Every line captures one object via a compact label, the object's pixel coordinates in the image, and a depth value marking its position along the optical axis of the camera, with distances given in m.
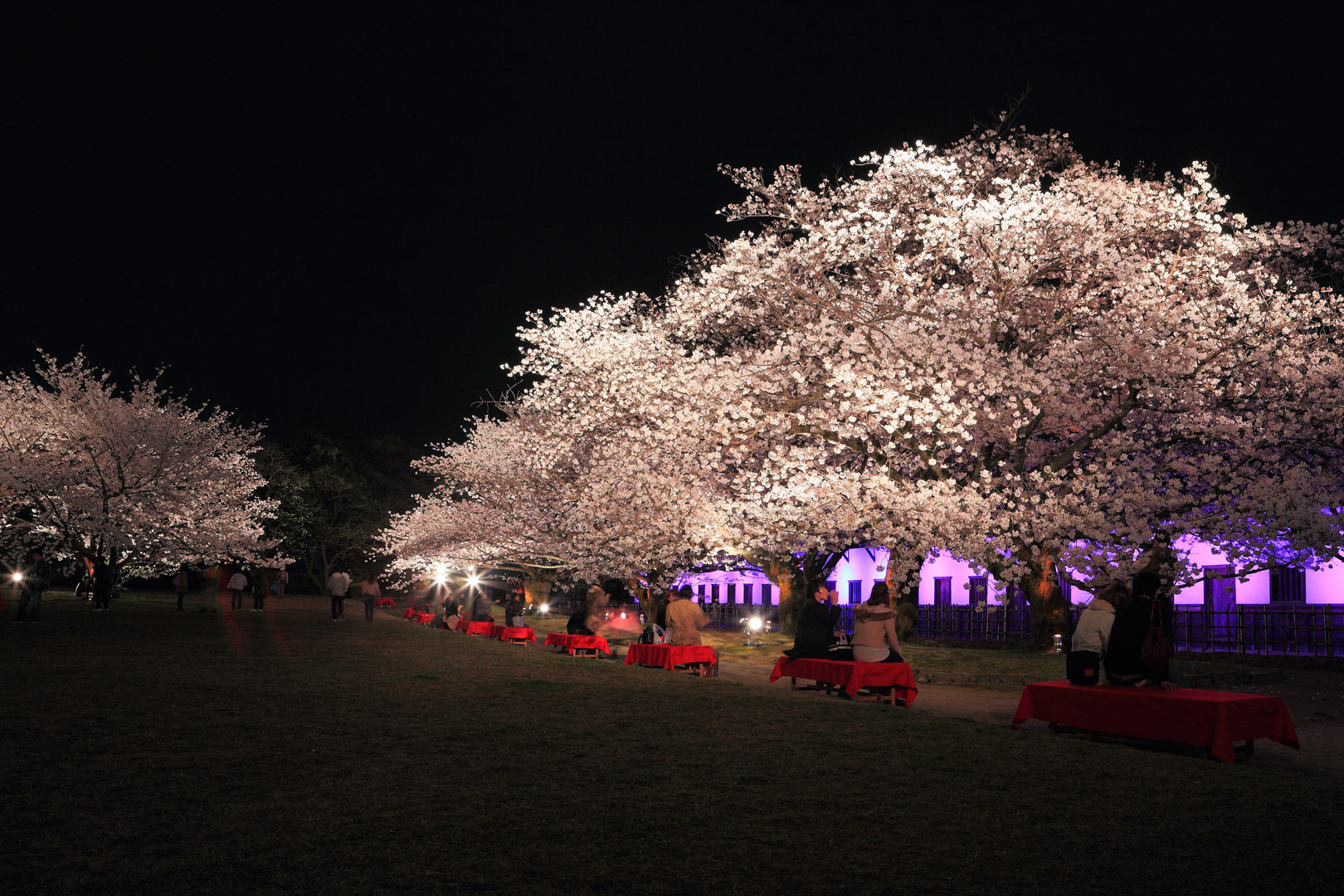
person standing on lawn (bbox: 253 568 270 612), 37.28
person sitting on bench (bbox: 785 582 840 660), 15.44
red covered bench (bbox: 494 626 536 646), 26.14
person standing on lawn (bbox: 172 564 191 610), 35.50
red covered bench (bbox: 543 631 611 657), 22.61
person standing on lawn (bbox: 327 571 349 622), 32.78
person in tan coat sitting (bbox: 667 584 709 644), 18.94
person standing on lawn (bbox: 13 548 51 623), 24.39
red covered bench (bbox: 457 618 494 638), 29.28
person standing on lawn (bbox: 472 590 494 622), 31.09
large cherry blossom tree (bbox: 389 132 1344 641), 19.78
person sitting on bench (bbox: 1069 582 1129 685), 10.52
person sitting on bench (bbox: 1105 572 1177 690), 9.76
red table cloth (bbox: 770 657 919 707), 13.84
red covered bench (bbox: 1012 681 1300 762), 9.05
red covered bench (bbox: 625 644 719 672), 18.75
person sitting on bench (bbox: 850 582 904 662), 13.84
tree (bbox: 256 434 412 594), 64.19
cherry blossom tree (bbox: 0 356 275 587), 38.50
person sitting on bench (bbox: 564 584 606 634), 25.81
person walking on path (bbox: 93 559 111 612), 31.95
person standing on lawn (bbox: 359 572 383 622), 34.74
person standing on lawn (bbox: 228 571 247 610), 37.41
